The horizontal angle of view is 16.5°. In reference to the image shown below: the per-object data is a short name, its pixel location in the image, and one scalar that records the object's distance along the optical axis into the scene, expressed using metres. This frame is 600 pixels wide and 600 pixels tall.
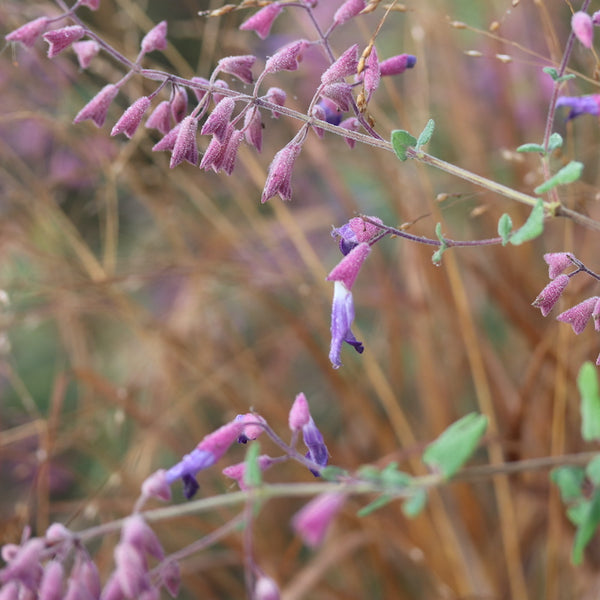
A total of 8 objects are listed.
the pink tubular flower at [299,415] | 0.29
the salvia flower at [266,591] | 0.26
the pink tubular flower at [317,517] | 0.25
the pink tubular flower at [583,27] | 0.28
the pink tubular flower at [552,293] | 0.29
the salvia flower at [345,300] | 0.29
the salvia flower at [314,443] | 0.29
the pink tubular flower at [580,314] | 0.29
